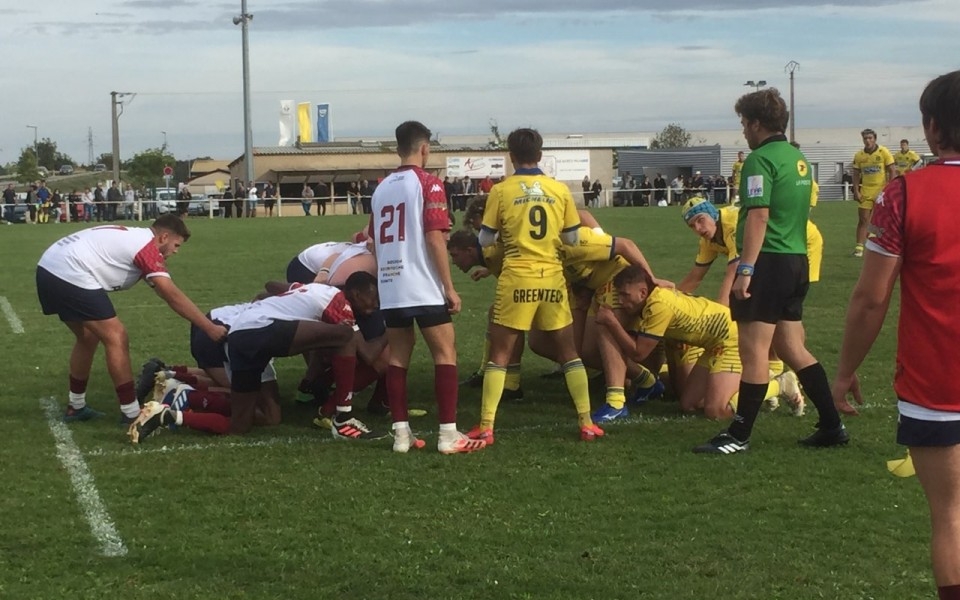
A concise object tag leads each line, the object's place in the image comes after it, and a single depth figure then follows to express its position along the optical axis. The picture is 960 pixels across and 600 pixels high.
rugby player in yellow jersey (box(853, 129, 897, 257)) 19.43
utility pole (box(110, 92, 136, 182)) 65.12
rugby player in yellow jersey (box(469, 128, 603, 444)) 6.79
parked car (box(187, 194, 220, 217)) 46.37
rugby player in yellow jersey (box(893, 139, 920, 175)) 21.95
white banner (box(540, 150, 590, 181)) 62.19
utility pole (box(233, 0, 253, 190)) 46.28
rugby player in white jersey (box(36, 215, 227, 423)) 7.34
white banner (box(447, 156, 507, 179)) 60.75
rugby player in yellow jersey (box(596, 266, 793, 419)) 7.35
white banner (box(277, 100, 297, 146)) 76.81
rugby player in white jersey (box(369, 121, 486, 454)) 6.57
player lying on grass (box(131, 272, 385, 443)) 7.12
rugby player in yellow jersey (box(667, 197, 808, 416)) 7.64
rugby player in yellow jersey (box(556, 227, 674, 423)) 7.53
